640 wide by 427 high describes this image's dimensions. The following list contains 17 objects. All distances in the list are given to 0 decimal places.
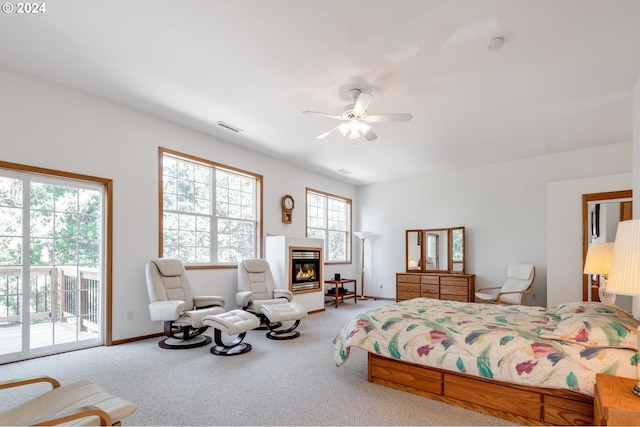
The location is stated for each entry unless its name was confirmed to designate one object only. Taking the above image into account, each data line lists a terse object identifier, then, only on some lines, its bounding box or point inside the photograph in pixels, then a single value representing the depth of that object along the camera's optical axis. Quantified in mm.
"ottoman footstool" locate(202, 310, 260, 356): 3781
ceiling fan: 3523
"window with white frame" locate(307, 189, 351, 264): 7875
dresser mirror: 7230
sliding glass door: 3578
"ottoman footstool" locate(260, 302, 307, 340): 4473
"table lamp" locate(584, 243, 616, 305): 3270
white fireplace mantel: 6027
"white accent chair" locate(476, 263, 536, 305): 5801
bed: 2188
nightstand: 1554
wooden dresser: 6793
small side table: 7180
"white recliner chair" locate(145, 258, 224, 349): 4004
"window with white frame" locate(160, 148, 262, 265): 5098
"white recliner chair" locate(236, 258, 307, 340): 4555
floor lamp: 8438
